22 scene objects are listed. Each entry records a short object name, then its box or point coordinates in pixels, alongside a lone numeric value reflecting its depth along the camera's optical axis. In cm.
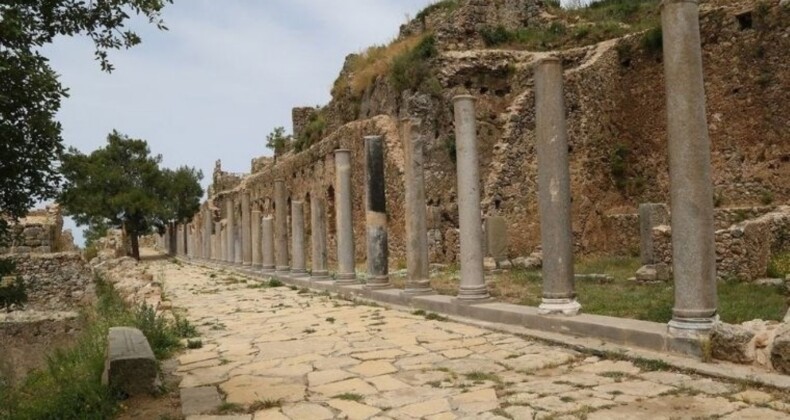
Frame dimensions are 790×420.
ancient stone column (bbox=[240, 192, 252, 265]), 2405
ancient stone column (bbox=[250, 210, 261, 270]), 2241
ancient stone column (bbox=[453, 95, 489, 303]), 941
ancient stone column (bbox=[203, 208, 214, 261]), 3344
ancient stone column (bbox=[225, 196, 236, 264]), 2755
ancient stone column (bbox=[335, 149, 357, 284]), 1382
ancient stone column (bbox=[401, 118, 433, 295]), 1100
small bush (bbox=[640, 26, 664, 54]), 1883
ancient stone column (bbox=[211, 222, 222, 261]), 3117
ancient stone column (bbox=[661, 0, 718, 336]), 591
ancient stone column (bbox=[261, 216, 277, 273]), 2075
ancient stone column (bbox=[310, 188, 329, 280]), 1577
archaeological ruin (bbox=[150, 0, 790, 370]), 610
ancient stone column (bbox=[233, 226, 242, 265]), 2684
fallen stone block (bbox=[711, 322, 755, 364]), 527
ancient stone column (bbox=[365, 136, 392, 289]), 1241
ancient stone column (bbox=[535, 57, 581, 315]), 771
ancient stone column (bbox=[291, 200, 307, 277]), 1763
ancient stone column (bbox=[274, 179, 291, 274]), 1923
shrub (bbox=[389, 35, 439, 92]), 1892
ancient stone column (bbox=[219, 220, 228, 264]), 2955
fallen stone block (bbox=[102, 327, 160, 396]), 511
